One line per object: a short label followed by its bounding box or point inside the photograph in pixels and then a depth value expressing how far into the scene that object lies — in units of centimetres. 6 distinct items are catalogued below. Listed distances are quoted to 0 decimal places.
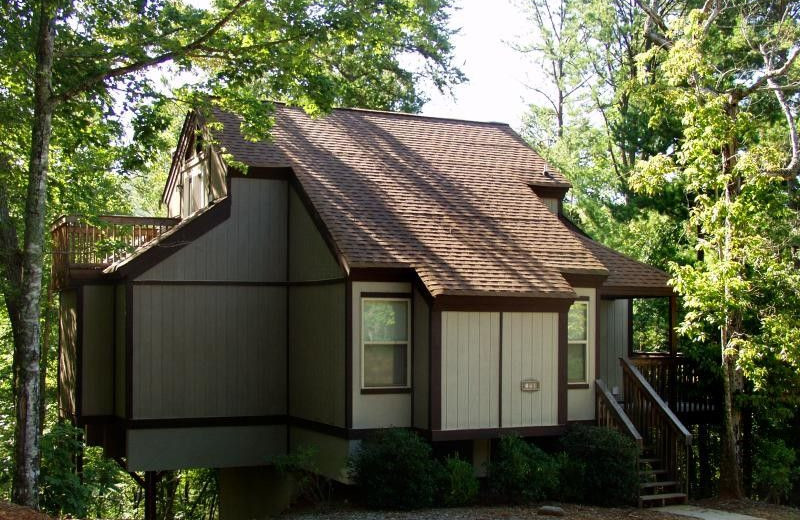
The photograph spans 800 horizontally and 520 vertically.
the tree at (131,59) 1302
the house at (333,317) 1549
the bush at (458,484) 1447
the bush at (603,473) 1510
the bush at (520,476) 1476
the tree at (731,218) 1634
